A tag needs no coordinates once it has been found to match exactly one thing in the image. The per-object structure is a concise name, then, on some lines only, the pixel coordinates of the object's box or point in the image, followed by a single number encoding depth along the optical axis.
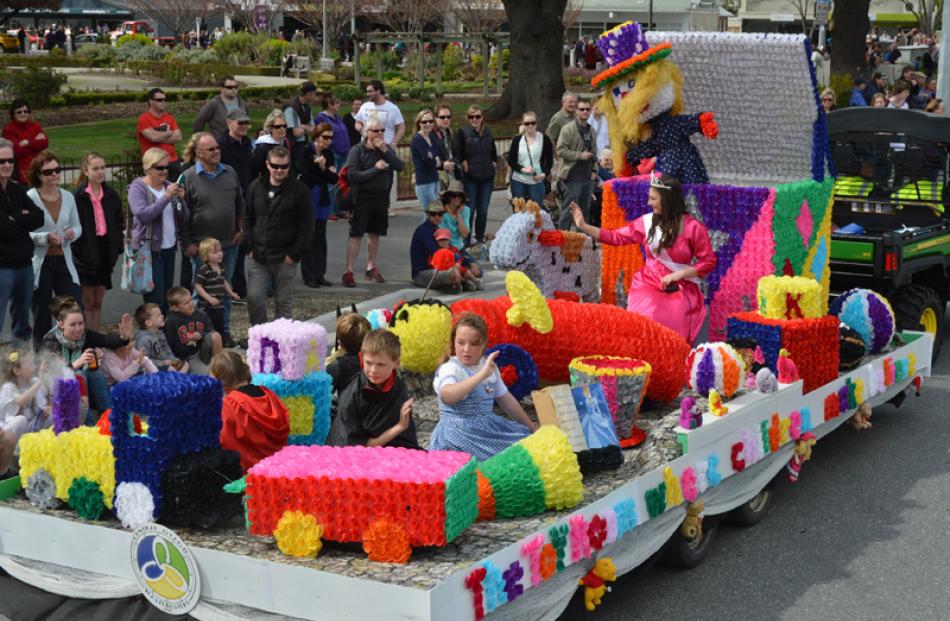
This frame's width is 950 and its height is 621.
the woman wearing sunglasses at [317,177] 12.92
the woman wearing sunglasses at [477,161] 15.04
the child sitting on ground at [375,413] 6.32
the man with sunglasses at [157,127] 12.91
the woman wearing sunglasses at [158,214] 10.05
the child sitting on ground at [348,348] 7.51
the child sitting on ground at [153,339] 8.56
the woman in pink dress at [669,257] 8.16
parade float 5.15
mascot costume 9.07
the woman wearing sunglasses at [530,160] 15.13
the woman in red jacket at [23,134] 12.16
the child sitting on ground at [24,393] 7.12
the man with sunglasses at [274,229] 10.51
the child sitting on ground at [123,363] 8.16
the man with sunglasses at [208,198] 10.65
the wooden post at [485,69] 38.88
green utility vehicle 10.41
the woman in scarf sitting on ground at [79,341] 7.92
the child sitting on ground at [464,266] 12.05
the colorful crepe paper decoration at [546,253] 8.77
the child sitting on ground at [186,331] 8.88
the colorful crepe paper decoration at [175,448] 5.54
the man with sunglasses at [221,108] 13.52
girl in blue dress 6.38
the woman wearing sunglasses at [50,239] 9.32
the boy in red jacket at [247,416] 6.23
